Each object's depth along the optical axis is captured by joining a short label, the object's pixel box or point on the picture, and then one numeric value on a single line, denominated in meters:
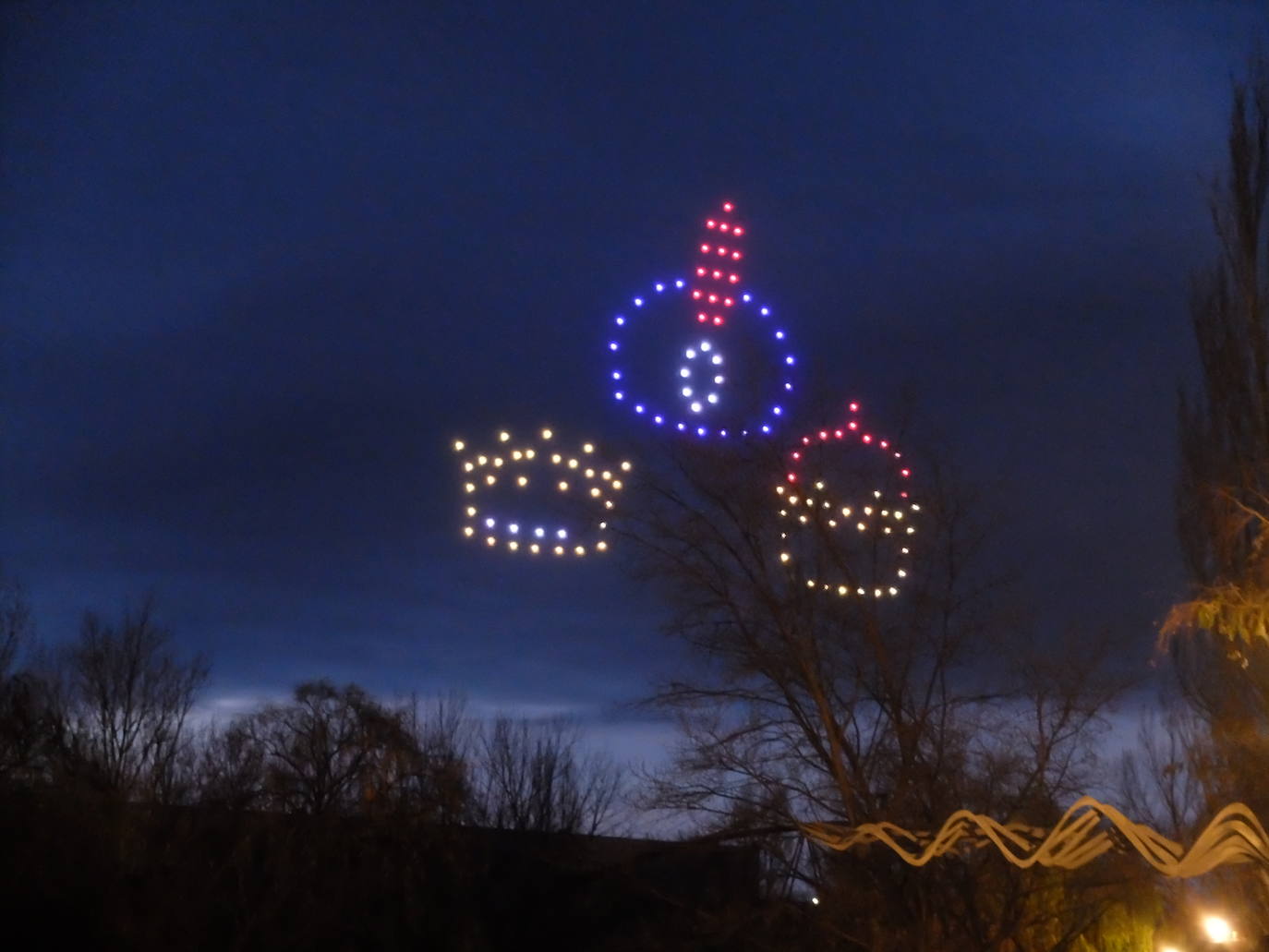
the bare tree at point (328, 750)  22.39
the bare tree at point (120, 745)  19.72
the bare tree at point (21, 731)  16.59
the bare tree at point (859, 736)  15.21
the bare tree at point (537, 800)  30.33
